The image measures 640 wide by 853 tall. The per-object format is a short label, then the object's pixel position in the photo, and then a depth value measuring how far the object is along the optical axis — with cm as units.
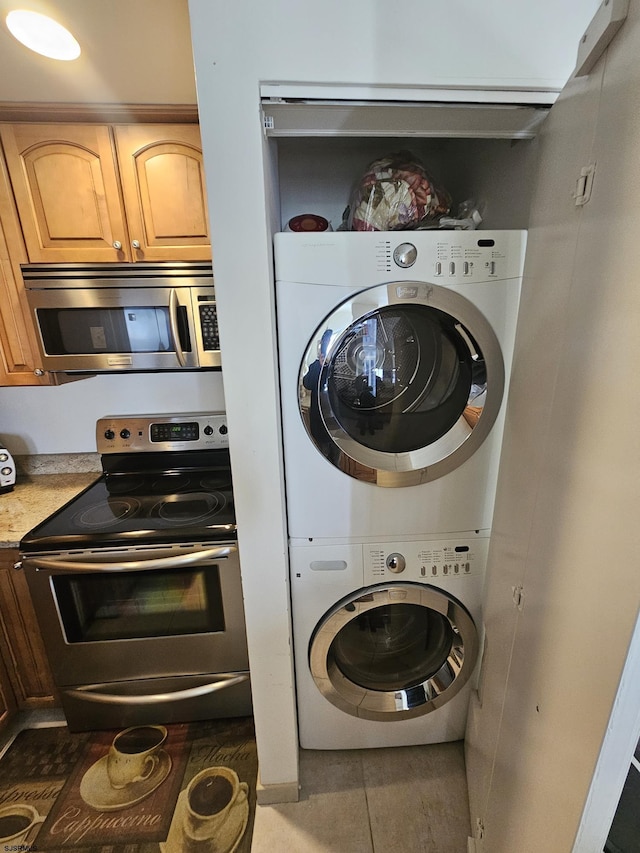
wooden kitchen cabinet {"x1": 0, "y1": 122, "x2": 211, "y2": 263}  131
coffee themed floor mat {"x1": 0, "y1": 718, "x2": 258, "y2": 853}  120
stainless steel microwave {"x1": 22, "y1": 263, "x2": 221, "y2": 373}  136
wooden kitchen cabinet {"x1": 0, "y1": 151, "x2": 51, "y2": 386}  134
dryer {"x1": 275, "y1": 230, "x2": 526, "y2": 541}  95
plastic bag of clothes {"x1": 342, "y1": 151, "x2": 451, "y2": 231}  106
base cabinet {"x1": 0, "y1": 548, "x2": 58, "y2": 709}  138
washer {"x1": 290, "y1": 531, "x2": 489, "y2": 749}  117
